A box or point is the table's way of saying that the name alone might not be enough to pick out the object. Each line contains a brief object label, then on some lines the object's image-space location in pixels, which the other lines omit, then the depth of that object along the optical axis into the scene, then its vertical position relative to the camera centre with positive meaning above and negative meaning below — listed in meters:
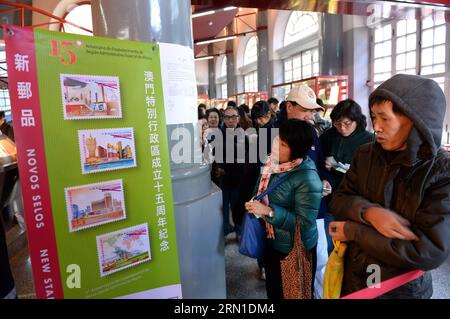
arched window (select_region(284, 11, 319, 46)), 11.55 +3.52
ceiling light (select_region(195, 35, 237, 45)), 13.40 +3.46
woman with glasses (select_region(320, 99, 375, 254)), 2.51 -0.21
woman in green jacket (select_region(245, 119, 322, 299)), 1.78 -0.53
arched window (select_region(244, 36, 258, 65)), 17.56 +3.76
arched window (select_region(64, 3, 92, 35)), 6.88 +2.50
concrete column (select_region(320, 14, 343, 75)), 8.72 +1.91
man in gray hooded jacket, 1.01 -0.31
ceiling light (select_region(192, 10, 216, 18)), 7.33 +2.54
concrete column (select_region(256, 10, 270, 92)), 14.06 +2.84
